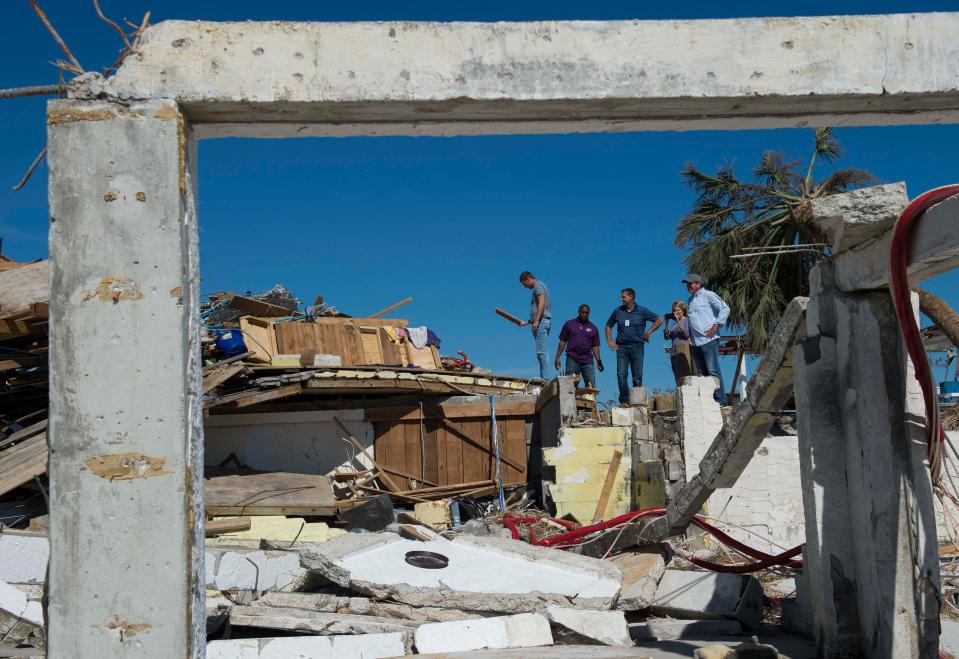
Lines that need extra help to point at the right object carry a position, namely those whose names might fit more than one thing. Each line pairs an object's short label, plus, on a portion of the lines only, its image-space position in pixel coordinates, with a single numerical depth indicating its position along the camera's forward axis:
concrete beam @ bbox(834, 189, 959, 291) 4.61
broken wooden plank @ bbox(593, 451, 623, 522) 12.40
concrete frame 3.61
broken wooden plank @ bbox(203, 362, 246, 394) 12.12
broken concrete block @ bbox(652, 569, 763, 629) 7.05
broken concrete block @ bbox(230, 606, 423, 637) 6.12
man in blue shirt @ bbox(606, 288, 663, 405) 13.34
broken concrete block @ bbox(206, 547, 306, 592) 8.57
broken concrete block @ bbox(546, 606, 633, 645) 6.30
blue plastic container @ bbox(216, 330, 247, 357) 13.69
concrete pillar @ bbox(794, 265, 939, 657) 5.38
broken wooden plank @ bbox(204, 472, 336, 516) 12.34
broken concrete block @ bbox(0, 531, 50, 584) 8.59
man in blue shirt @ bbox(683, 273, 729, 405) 11.57
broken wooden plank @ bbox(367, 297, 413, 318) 17.91
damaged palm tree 17.38
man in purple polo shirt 14.44
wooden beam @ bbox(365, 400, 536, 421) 15.25
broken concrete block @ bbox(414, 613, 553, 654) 5.98
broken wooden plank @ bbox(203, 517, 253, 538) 11.33
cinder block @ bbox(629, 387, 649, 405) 13.31
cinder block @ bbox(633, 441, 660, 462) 12.15
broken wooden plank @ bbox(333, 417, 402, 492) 14.81
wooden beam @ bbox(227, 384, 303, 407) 13.22
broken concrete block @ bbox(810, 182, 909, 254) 5.16
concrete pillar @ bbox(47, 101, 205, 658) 3.59
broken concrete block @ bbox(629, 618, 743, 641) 6.86
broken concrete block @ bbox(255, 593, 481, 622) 6.49
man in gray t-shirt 14.23
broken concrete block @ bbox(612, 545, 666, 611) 7.09
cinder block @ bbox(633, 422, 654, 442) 12.48
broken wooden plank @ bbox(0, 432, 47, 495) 9.63
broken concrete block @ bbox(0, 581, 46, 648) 7.13
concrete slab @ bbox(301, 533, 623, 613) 6.66
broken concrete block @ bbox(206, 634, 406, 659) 5.85
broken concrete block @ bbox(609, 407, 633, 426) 12.87
